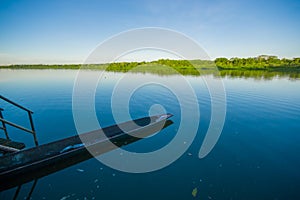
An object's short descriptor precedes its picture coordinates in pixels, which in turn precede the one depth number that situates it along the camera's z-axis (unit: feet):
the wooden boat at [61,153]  15.18
